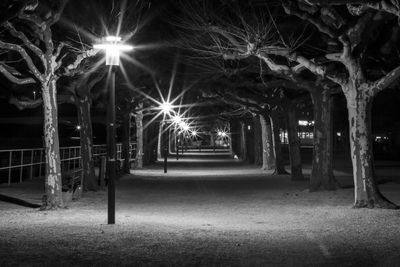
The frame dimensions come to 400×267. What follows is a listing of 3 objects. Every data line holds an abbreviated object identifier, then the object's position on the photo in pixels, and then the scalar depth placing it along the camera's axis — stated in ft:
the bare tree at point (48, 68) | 55.26
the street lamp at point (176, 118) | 185.83
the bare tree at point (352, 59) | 54.80
